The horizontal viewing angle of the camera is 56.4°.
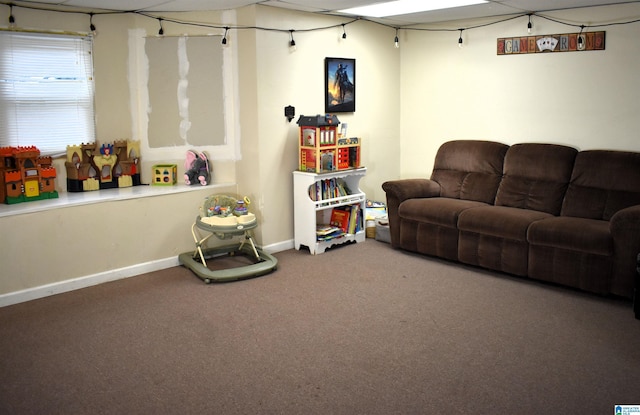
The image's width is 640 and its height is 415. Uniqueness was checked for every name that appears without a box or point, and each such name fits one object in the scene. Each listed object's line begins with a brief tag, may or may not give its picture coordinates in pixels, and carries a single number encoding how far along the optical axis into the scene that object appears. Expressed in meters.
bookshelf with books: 5.62
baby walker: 4.91
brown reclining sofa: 4.36
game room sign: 5.33
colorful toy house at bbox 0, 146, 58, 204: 4.75
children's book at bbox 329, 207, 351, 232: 5.93
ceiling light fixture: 5.20
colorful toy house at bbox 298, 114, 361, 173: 5.52
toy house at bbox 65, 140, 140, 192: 5.19
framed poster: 5.97
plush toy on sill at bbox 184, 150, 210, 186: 5.56
